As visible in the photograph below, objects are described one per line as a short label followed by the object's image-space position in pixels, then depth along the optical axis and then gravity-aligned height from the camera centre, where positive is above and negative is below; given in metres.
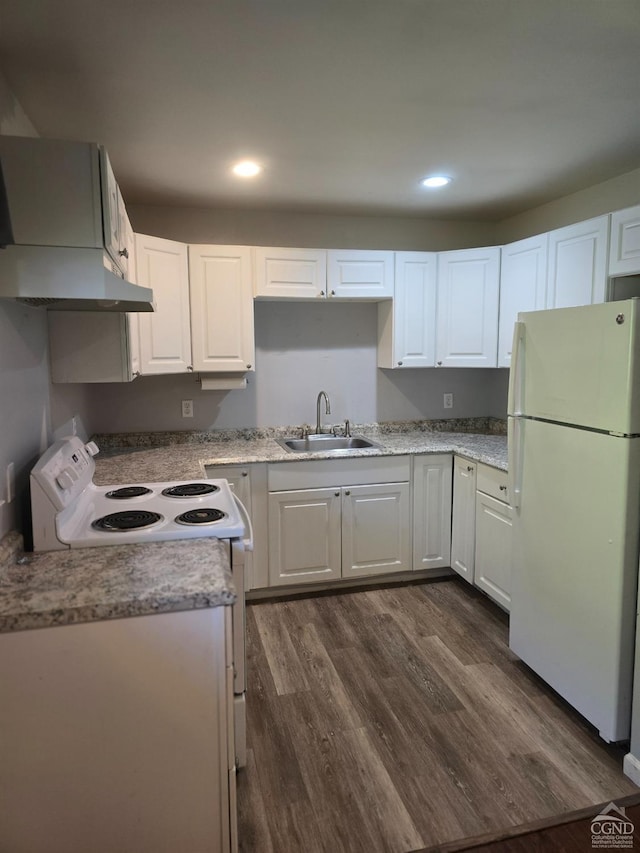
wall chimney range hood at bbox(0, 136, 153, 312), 1.48 +0.45
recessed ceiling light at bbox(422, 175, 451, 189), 2.81 +1.06
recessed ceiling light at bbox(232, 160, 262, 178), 2.55 +1.02
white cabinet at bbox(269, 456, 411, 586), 3.16 -0.86
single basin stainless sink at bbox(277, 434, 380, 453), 3.61 -0.44
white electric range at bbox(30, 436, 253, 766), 1.67 -0.49
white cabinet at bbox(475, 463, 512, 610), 2.82 -0.85
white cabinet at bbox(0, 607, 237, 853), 1.25 -0.86
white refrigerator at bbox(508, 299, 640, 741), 1.89 -0.47
